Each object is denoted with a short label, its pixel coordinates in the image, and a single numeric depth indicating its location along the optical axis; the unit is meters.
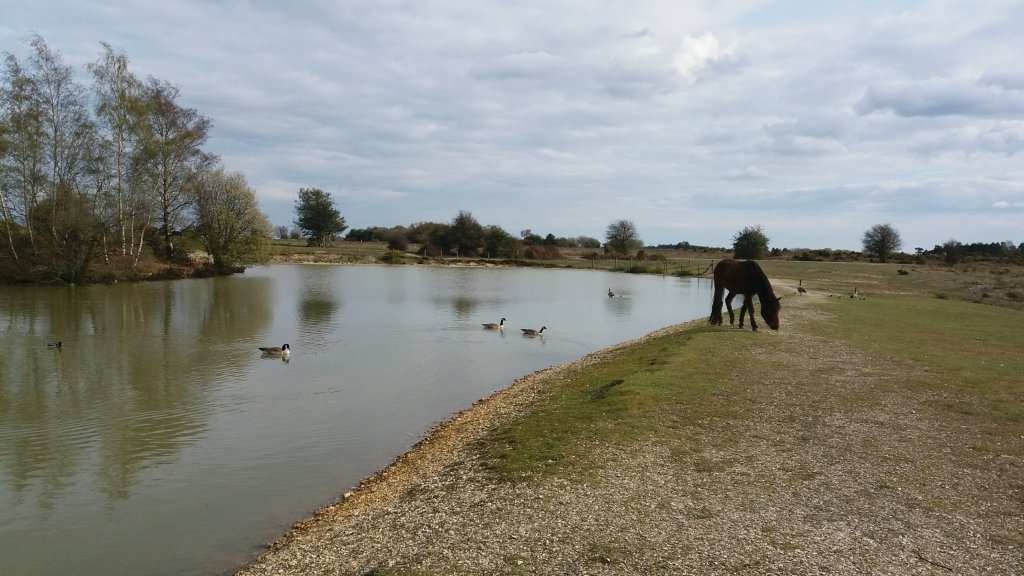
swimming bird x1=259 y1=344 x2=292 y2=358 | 19.45
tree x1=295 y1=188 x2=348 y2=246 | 106.94
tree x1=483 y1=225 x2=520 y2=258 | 104.06
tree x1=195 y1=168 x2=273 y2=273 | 55.19
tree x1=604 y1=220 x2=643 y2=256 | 115.12
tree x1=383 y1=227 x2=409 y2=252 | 110.28
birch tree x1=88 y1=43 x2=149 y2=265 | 43.62
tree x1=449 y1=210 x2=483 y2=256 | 104.12
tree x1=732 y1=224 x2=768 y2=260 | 100.38
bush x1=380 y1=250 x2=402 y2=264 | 89.31
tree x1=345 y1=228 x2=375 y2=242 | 132.23
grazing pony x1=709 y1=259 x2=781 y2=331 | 19.45
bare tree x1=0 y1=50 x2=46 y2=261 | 38.75
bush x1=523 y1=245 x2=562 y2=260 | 107.50
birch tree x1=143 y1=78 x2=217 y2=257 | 48.97
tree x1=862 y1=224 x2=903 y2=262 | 96.88
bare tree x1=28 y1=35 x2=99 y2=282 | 39.59
